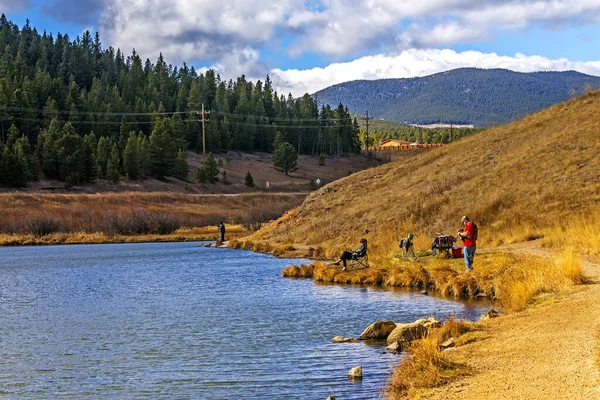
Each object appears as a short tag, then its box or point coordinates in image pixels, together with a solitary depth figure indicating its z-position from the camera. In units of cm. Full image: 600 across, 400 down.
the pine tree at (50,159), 12038
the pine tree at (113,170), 12219
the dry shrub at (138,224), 8706
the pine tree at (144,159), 13112
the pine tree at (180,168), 13712
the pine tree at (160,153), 13350
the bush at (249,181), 14400
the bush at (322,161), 19375
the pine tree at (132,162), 12750
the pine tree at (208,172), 13838
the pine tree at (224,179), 14475
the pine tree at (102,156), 12519
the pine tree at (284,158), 16170
